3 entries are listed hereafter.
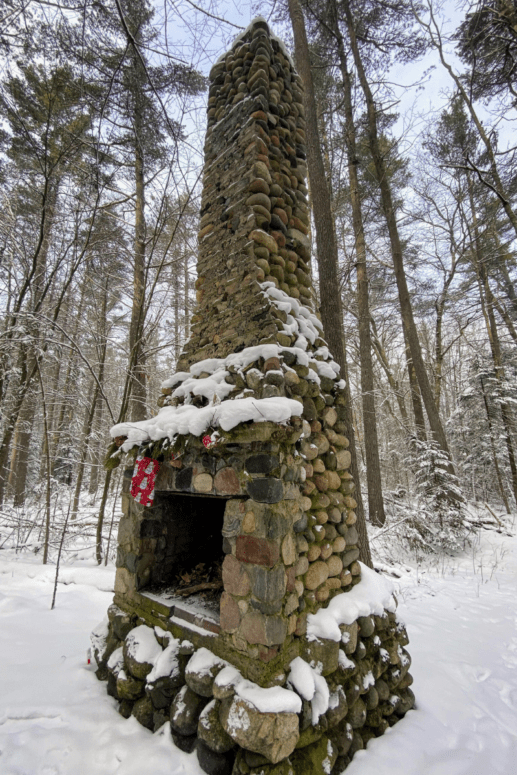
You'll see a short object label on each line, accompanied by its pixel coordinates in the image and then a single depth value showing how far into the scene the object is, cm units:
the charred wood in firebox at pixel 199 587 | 240
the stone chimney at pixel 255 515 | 176
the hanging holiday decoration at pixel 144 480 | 245
